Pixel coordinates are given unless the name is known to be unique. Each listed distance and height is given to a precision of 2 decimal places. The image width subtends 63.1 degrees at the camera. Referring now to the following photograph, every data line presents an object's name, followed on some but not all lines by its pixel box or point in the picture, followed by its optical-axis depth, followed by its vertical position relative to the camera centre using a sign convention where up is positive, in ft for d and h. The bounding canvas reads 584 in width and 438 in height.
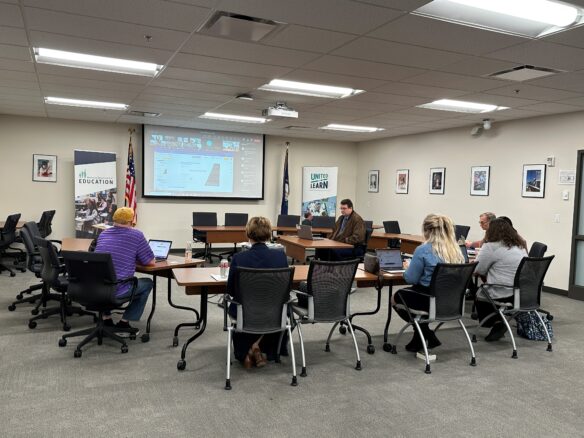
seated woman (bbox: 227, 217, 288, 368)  11.54 -1.85
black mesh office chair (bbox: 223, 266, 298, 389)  10.86 -2.60
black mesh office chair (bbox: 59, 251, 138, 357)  12.19 -2.52
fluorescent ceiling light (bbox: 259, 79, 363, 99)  18.33 +4.12
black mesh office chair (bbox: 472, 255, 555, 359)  13.91 -2.80
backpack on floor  15.33 -4.20
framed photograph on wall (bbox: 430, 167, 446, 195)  29.94 +0.97
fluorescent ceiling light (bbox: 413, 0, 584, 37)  10.33 +4.14
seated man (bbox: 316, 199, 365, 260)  22.72 -2.09
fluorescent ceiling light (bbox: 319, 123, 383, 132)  29.31 +4.11
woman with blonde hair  12.92 -1.70
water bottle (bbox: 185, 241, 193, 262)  15.18 -2.14
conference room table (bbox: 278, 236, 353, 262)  21.90 -2.52
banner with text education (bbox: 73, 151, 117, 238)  29.35 -0.23
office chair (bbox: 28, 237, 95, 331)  14.30 -2.95
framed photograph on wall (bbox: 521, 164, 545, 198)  23.57 +0.84
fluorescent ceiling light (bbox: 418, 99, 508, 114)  21.31 +4.16
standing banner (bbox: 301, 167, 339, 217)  35.99 +0.02
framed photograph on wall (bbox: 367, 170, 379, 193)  36.37 +0.96
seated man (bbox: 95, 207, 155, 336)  13.21 -1.75
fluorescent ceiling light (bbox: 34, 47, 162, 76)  15.14 +4.13
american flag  30.50 +0.20
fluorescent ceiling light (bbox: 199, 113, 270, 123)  26.37 +4.11
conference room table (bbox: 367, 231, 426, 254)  25.90 -2.64
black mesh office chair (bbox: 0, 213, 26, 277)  23.09 -2.50
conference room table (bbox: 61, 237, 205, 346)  14.14 -2.46
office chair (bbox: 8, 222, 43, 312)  16.84 -2.71
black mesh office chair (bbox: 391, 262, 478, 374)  12.39 -2.71
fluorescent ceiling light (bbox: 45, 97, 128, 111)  23.15 +4.14
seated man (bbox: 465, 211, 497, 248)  18.58 -0.88
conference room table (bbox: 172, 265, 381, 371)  12.39 -2.48
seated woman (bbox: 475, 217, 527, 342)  14.72 -1.94
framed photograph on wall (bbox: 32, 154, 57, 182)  29.37 +1.05
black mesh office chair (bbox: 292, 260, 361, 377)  12.07 -2.61
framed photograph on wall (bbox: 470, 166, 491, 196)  26.78 +0.93
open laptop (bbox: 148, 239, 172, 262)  15.46 -1.99
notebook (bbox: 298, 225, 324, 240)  23.94 -2.08
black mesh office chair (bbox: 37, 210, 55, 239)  25.53 -2.13
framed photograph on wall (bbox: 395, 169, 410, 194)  33.06 +1.00
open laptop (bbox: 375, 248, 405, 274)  14.79 -2.09
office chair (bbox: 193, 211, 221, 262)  29.71 -2.29
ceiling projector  20.88 +3.52
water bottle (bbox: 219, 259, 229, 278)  13.38 -2.23
